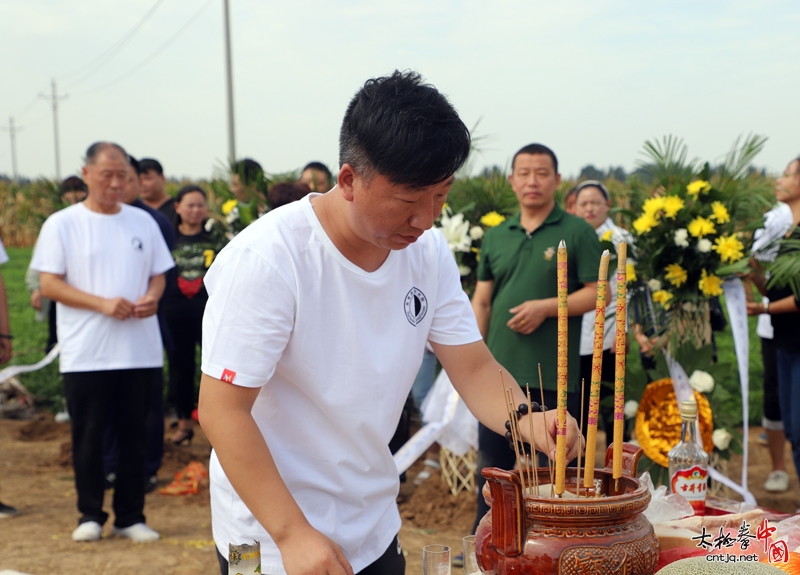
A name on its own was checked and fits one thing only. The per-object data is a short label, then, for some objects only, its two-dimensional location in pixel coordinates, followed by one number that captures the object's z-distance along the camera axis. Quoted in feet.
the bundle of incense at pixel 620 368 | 4.40
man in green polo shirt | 12.25
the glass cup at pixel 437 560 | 4.94
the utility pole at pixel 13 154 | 178.40
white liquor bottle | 6.59
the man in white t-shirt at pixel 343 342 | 4.66
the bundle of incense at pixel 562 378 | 4.40
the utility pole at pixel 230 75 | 44.16
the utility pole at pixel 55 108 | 134.24
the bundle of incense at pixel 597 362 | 4.30
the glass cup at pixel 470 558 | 5.21
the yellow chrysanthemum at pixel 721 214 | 12.47
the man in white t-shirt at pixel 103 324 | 13.40
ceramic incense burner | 4.05
